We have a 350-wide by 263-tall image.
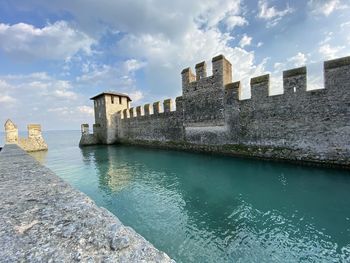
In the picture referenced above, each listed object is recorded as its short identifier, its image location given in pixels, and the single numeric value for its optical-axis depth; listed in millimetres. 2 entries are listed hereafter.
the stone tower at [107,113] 25391
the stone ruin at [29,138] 19844
